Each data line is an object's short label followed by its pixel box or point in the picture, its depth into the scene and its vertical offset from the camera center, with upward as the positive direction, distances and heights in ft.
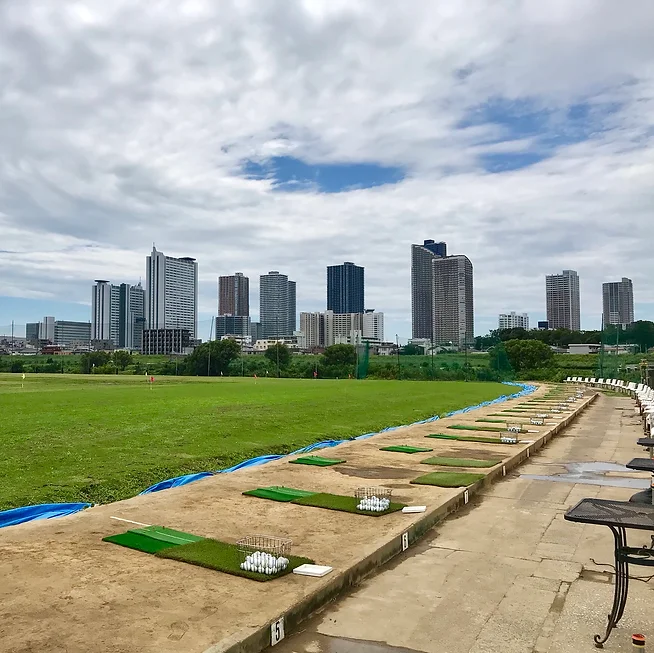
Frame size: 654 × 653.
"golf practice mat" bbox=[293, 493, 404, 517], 24.81 -6.12
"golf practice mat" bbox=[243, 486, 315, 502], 27.32 -6.12
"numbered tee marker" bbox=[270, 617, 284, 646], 14.05 -6.07
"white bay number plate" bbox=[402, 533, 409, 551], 20.94 -6.18
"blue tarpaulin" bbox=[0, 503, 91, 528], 23.44 -5.98
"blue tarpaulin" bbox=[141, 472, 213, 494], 29.35 -6.08
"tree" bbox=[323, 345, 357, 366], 236.43 -2.14
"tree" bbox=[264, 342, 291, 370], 242.78 -2.75
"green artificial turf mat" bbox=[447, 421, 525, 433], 56.24 -6.87
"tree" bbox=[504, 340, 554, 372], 199.41 -1.94
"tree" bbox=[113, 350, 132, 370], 276.90 -4.08
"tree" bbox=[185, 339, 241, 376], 258.98 -3.78
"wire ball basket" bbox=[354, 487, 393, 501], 26.32 -5.92
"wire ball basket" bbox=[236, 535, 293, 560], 18.81 -5.83
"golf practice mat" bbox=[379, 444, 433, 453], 42.53 -6.56
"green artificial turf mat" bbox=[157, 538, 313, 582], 17.37 -5.88
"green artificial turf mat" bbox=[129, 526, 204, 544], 20.42 -5.89
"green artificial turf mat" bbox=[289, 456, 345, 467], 36.45 -6.29
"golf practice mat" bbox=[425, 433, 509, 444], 47.65 -6.74
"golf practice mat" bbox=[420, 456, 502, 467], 36.35 -6.45
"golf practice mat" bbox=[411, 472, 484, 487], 30.22 -6.20
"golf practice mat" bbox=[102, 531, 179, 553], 19.61 -5.89
